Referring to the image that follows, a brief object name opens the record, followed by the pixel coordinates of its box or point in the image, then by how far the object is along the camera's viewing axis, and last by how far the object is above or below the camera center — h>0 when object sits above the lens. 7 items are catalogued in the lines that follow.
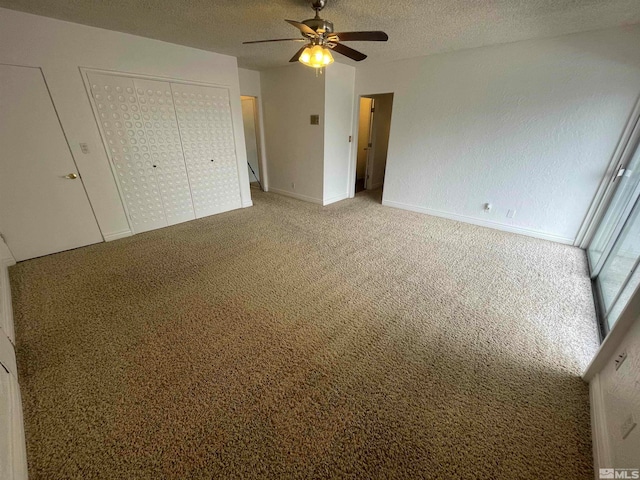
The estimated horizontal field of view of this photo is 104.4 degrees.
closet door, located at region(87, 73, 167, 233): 2.82 -0.16
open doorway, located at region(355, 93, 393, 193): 5.13 -0.08
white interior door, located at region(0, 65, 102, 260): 2.37 -0.43
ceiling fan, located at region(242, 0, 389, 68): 1.88 +0.69
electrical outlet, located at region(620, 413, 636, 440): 1.04 -1.14
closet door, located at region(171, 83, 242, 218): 3.47 -0.17
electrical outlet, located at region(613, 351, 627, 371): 1.25 -1.05
